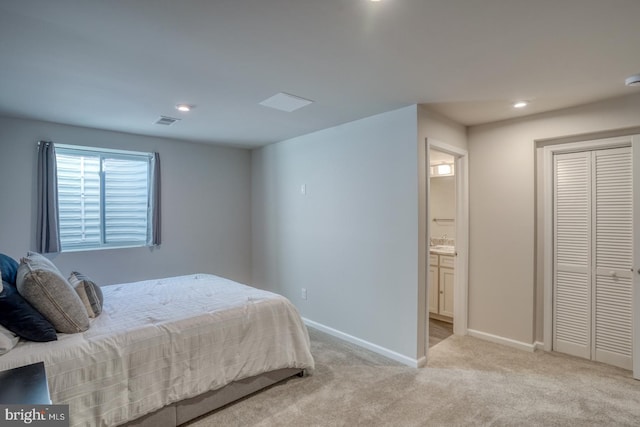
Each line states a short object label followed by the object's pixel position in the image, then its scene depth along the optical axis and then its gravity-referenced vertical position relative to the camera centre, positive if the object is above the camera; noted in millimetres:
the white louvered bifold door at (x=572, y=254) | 3229 -408
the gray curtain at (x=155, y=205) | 4379 +95
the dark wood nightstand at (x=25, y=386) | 1124 -630
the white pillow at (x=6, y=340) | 1755 -685
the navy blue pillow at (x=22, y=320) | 1860 -600
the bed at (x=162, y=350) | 1844 -872
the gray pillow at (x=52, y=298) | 1996 -515
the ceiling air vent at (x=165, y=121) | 3519 +982
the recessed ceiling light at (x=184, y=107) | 3110 +984
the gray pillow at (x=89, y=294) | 2369 -588
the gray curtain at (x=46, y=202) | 3609 +109
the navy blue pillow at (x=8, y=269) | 2196 -386
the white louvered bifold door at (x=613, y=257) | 3014 -400
